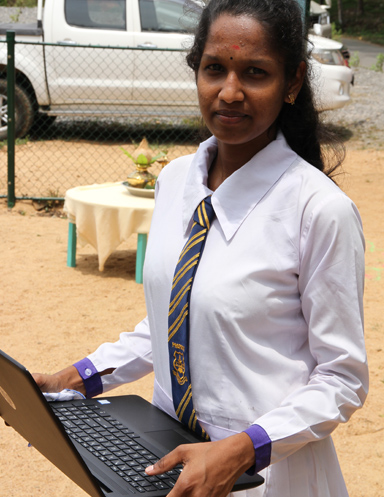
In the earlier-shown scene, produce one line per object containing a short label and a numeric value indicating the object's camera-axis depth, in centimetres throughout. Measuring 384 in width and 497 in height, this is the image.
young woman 134
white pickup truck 938
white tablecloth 560
